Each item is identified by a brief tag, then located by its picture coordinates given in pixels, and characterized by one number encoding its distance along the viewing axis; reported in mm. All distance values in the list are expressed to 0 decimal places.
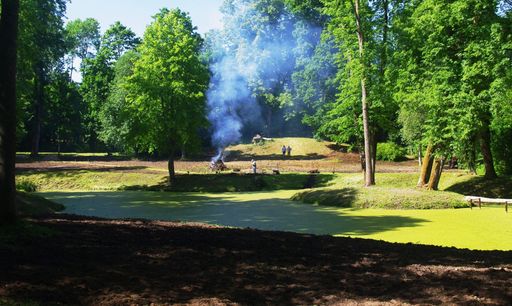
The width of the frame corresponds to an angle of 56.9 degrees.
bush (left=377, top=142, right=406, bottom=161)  47656
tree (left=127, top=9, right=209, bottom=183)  33281
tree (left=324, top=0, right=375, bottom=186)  25297
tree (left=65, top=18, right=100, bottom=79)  80562
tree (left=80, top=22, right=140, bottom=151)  64188
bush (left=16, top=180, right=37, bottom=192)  28920
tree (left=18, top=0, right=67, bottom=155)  25719
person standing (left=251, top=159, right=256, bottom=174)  35894
